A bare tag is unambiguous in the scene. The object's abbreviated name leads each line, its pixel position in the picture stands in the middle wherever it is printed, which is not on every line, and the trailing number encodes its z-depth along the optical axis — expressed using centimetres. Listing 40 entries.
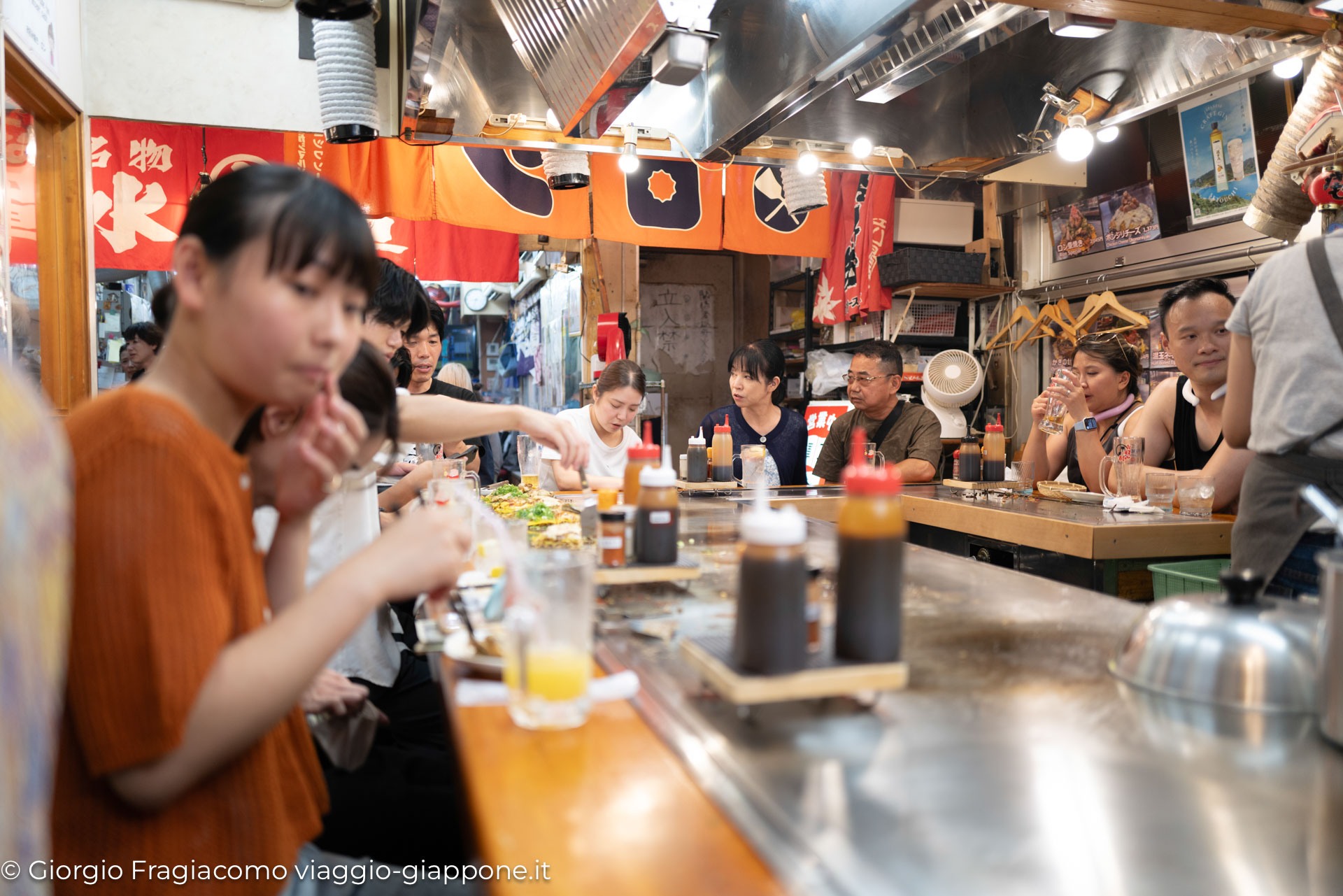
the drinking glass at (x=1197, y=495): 322
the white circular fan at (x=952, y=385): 692
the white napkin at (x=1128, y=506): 330
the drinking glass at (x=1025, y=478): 416
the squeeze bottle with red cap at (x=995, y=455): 428
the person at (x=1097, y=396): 417
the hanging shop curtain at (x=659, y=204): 592
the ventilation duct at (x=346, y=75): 363
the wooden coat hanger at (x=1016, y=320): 685
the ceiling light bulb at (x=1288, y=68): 303
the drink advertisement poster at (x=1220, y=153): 500
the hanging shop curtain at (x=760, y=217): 632
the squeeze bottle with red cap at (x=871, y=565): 105
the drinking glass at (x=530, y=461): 428
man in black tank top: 329
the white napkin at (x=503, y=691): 115
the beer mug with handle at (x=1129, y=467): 346
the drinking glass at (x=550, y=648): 106
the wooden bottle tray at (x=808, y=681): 102
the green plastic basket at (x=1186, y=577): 252
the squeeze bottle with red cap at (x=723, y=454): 424
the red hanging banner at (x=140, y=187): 516
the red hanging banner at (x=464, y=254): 642
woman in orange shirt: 87
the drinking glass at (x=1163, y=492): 334
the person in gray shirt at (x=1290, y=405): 208
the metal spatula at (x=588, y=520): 240
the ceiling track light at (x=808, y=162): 411
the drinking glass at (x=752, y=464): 425
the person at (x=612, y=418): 444
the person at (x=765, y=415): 509
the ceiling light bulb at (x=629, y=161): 438
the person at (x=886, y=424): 493
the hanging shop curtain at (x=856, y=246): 677
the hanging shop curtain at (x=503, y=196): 560
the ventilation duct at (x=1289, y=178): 296
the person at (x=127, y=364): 462
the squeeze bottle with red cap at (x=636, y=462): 204
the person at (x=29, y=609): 53
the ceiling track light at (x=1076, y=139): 328
